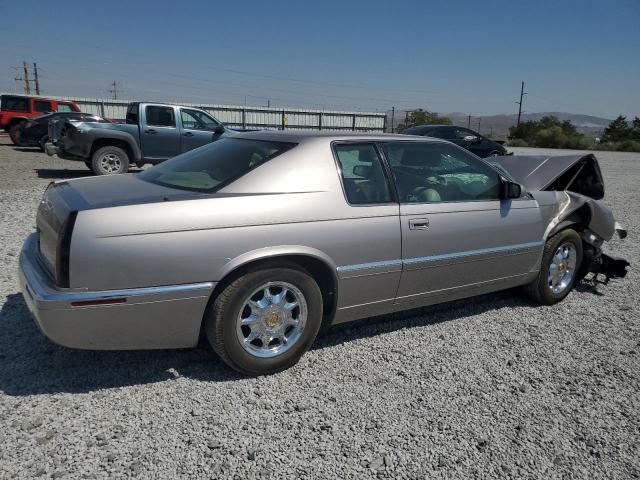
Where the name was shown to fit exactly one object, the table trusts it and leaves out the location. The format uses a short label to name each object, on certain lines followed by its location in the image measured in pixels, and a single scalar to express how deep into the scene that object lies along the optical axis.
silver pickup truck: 10.71
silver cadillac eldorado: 2.47
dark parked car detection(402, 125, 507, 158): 14.24
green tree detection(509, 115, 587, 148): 39.65
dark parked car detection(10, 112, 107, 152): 17.08
